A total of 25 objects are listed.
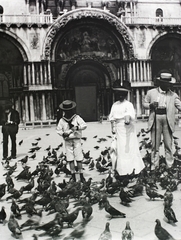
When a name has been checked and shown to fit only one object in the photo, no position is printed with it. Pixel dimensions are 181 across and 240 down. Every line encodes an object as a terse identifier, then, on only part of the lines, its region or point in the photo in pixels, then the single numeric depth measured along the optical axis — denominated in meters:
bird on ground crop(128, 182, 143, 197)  5.51
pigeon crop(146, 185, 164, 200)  5.23
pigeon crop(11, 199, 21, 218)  4.76
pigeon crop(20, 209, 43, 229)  4.37
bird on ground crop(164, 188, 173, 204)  4.66
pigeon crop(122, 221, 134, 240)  3.46
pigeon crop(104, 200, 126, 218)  4.49
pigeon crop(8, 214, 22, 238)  4.04
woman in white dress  6.54
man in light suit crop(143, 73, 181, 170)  7.15
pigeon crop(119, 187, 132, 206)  5.14
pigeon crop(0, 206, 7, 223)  4.70
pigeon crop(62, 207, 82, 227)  4.22
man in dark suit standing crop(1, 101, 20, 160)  10.54
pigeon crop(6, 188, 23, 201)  5.53
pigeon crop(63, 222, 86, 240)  4.03
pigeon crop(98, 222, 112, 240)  3.47
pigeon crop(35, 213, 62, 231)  4.01
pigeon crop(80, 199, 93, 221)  4.56
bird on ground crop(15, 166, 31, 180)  7.02
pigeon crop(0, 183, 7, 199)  5.77
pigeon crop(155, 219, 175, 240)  3.42
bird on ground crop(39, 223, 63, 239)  4.06
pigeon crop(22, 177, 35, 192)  6.09
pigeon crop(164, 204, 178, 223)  4.23
